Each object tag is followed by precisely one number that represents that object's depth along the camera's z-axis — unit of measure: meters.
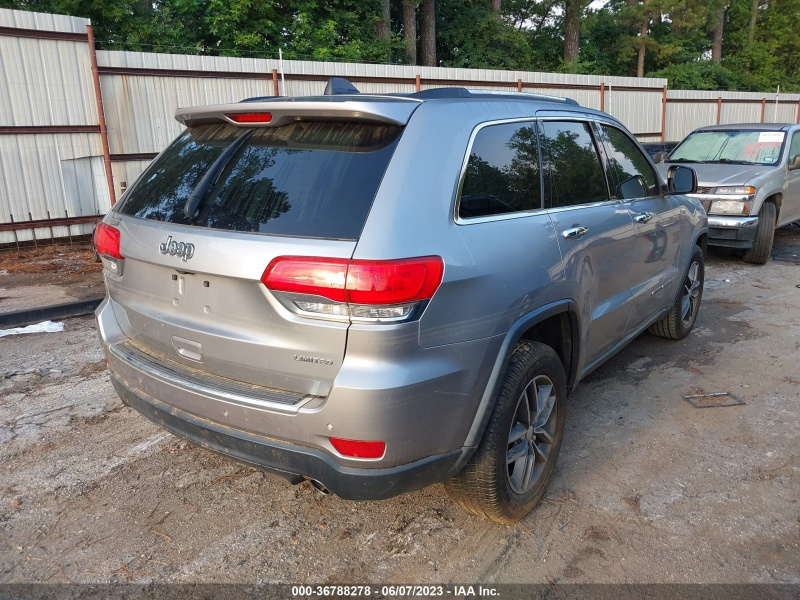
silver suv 2.32
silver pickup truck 8.22
